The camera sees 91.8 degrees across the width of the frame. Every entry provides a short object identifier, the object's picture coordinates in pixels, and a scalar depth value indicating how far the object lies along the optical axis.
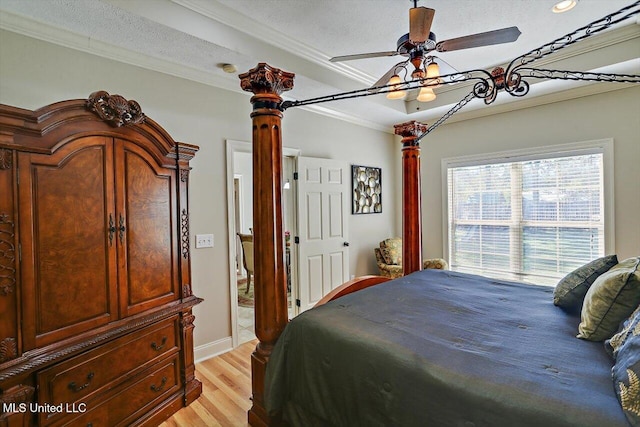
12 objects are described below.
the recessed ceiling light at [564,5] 2.26
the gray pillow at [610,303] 1.29
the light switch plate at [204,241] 2.84
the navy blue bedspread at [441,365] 1.01
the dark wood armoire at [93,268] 1.44
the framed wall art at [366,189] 4.46
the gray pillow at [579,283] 1.65
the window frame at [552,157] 3.24
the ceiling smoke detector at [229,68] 2.61
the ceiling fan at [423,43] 1.70
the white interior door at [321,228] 3.67
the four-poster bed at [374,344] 1.00
